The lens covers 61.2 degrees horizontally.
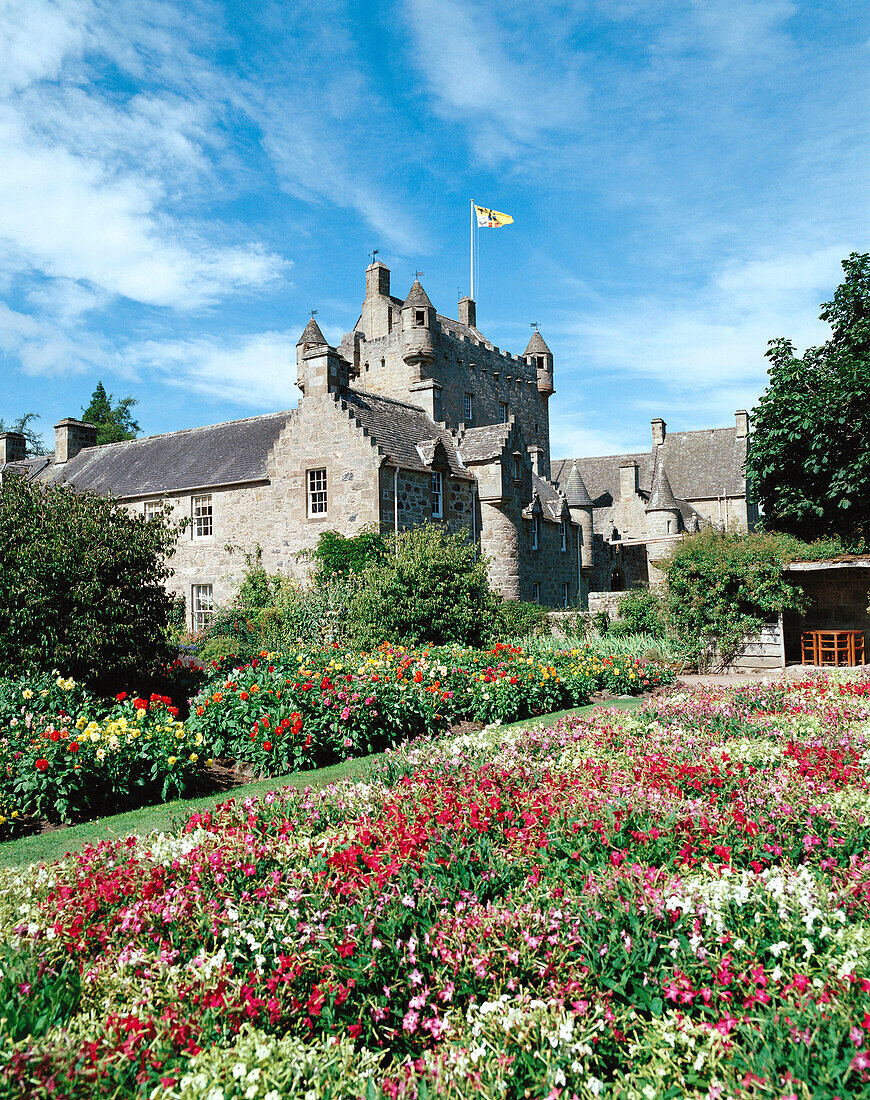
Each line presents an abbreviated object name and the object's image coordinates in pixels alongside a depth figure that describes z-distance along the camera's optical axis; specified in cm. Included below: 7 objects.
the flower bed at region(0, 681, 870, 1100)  284
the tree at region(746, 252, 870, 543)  2197
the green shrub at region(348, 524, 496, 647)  1576
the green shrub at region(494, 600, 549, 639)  1712
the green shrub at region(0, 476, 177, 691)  996
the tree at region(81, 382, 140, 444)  5600
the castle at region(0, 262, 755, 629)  2255
